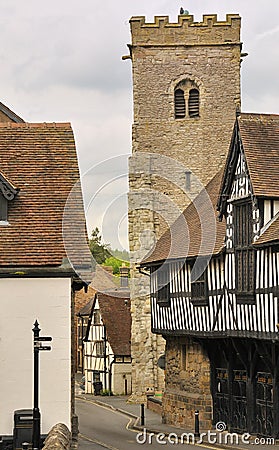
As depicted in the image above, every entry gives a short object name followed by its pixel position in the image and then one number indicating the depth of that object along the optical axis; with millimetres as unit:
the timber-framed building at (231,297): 23234
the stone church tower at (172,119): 39500
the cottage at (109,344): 48500
